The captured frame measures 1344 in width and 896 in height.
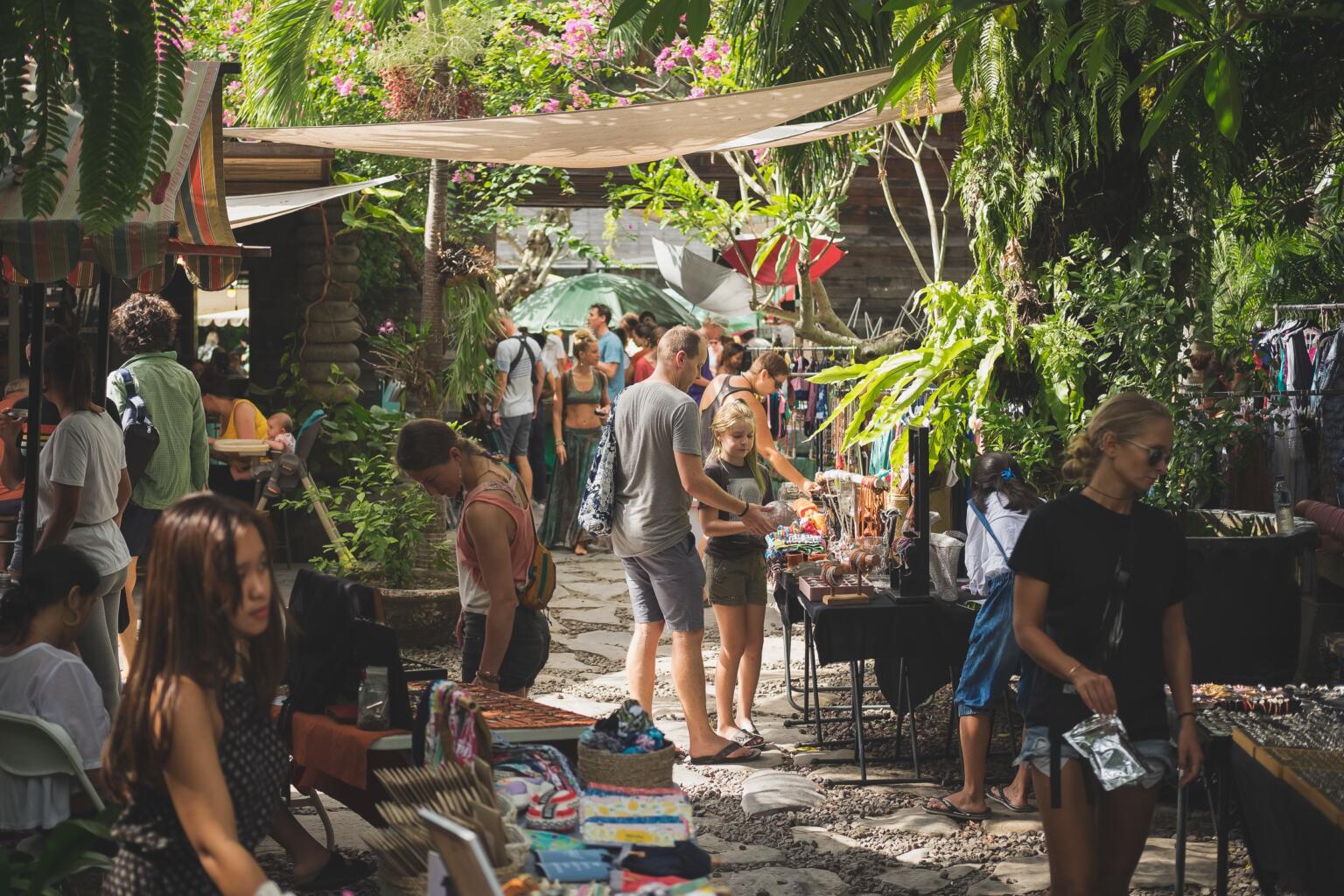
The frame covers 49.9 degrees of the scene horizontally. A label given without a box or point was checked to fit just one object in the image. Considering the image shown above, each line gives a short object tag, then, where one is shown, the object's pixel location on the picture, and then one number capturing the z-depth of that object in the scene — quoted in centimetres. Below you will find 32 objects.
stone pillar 1208
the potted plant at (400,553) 848
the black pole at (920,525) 614
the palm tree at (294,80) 978
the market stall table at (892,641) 617
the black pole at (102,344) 586
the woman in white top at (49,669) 394
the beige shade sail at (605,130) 678
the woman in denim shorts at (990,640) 564
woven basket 342
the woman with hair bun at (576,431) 1223
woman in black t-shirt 370
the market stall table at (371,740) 404
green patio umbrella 2052
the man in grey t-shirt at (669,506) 630
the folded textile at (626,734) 348
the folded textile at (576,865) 290
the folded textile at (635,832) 308
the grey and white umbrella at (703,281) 2005
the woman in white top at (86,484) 550
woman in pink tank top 482
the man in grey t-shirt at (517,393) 1241
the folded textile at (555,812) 323
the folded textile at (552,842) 305
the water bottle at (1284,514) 609
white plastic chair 389
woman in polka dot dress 246
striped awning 446
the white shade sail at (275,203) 912
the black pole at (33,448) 539
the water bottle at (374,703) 423
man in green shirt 689
